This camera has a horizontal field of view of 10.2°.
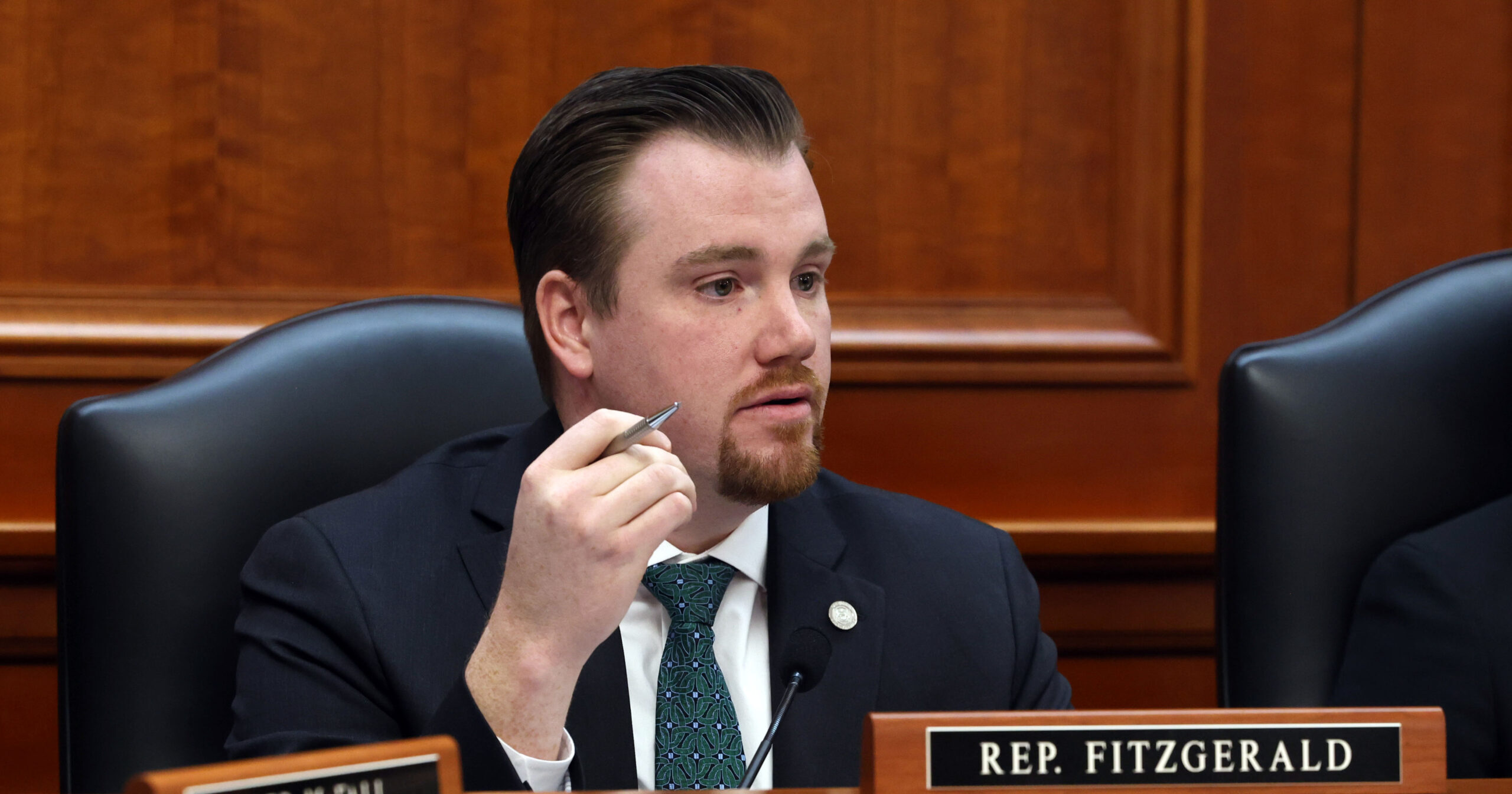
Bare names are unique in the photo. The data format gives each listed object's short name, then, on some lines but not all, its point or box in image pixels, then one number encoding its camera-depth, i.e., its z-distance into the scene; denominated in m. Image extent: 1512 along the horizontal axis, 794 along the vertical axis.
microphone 4.56
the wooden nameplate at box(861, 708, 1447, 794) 4.36
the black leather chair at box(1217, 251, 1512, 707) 4.81
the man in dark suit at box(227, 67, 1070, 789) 4.69
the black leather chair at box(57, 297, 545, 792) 4.74
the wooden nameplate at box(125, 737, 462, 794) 3.80
